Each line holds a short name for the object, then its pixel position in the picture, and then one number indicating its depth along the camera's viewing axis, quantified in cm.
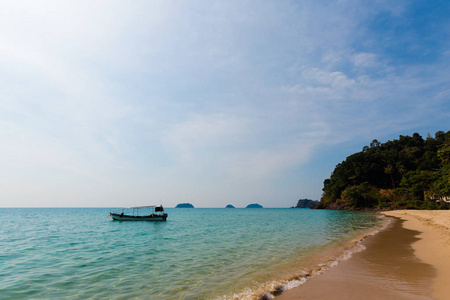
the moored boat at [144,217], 5348
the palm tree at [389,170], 10698
